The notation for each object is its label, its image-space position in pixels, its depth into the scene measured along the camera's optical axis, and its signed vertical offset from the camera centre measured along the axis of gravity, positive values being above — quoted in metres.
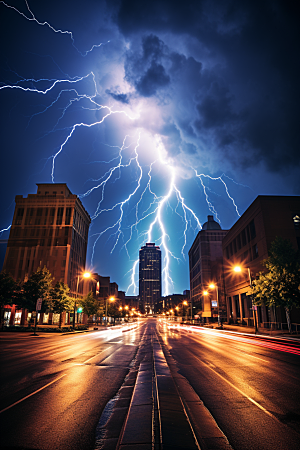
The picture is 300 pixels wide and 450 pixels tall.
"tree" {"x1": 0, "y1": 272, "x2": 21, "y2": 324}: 35.06 +1.62
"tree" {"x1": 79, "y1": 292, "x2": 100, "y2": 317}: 55.72 -1.05
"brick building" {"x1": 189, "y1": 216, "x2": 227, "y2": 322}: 97.00 +13.61
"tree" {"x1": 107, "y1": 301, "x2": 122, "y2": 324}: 81.62 -3.06
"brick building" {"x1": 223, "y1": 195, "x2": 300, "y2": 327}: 44.22 +12.28
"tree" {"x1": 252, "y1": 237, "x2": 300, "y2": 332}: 25.66 +2.05
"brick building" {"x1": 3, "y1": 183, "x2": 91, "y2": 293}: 69.56 +18.88
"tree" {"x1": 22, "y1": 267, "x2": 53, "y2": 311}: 38.00 +1.53
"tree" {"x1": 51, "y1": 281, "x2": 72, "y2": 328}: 40.66 +0.13
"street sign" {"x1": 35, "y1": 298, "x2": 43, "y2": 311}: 29.09 -0.51
